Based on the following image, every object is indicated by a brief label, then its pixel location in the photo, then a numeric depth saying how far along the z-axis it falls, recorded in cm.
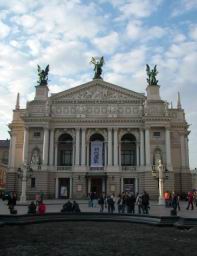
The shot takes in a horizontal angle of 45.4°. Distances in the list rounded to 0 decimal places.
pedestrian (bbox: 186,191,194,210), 2180
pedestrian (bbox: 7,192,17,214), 1752
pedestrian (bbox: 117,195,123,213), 1968
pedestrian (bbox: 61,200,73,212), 1691
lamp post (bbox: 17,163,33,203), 2866
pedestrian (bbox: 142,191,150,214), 1823
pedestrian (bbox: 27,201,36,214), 1551
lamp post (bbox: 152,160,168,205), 2834
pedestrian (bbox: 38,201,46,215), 1567
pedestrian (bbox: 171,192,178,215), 1916
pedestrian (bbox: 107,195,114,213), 1922
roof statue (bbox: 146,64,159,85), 4167
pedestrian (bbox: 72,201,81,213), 1693
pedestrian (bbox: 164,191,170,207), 2528
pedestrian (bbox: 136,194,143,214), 1868
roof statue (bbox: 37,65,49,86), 4256
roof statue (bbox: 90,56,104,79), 4260
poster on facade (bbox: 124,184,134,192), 3899
